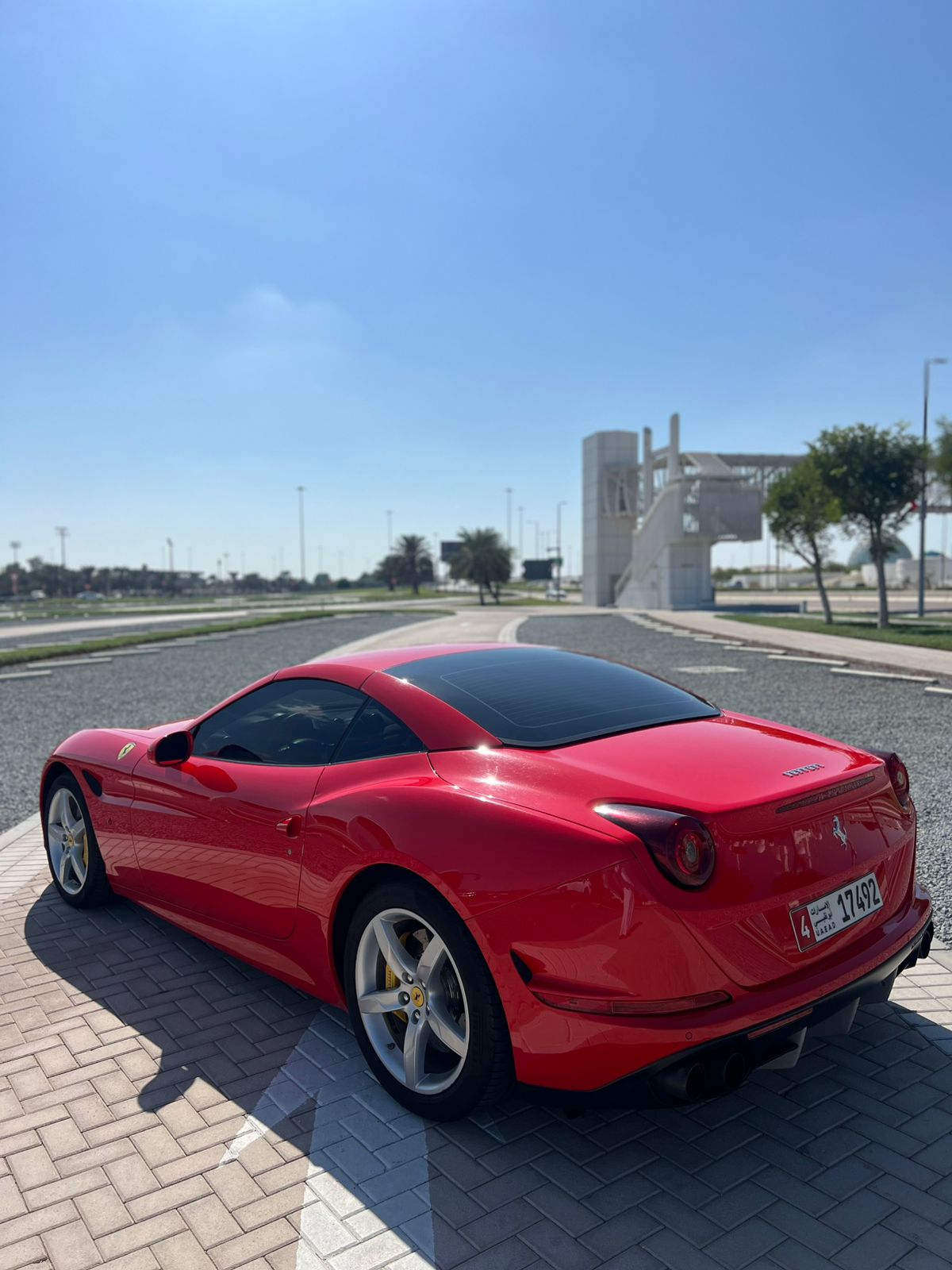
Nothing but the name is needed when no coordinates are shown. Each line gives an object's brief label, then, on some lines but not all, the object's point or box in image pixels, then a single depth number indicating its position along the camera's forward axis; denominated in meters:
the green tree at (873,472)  26.39
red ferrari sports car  2.31
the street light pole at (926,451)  26.47
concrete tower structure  48.56
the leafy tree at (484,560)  77.81
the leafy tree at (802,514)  30.19
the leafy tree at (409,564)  113.19
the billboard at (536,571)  102.56
